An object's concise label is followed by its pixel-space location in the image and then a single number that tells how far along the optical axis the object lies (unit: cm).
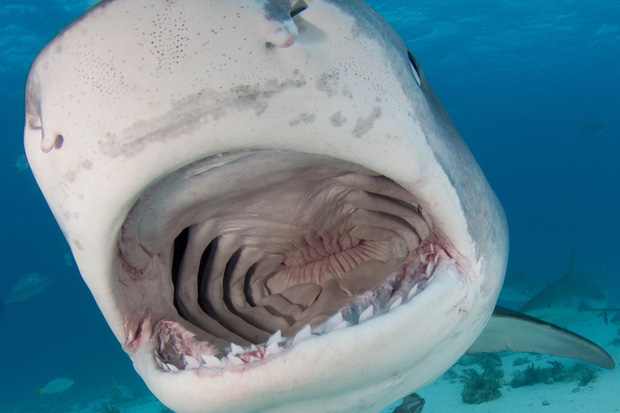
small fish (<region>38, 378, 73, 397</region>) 1110
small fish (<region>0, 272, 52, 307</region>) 1349
